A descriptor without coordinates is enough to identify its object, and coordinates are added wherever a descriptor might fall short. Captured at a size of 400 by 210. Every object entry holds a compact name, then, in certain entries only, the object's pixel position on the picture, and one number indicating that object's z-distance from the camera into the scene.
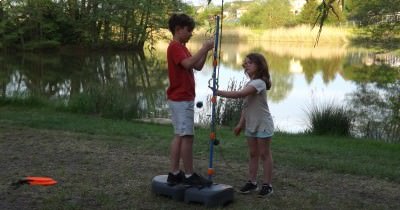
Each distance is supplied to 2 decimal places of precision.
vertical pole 4.11
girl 4.33
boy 4.13
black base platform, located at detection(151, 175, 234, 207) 4.08
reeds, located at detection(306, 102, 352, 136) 10.17
